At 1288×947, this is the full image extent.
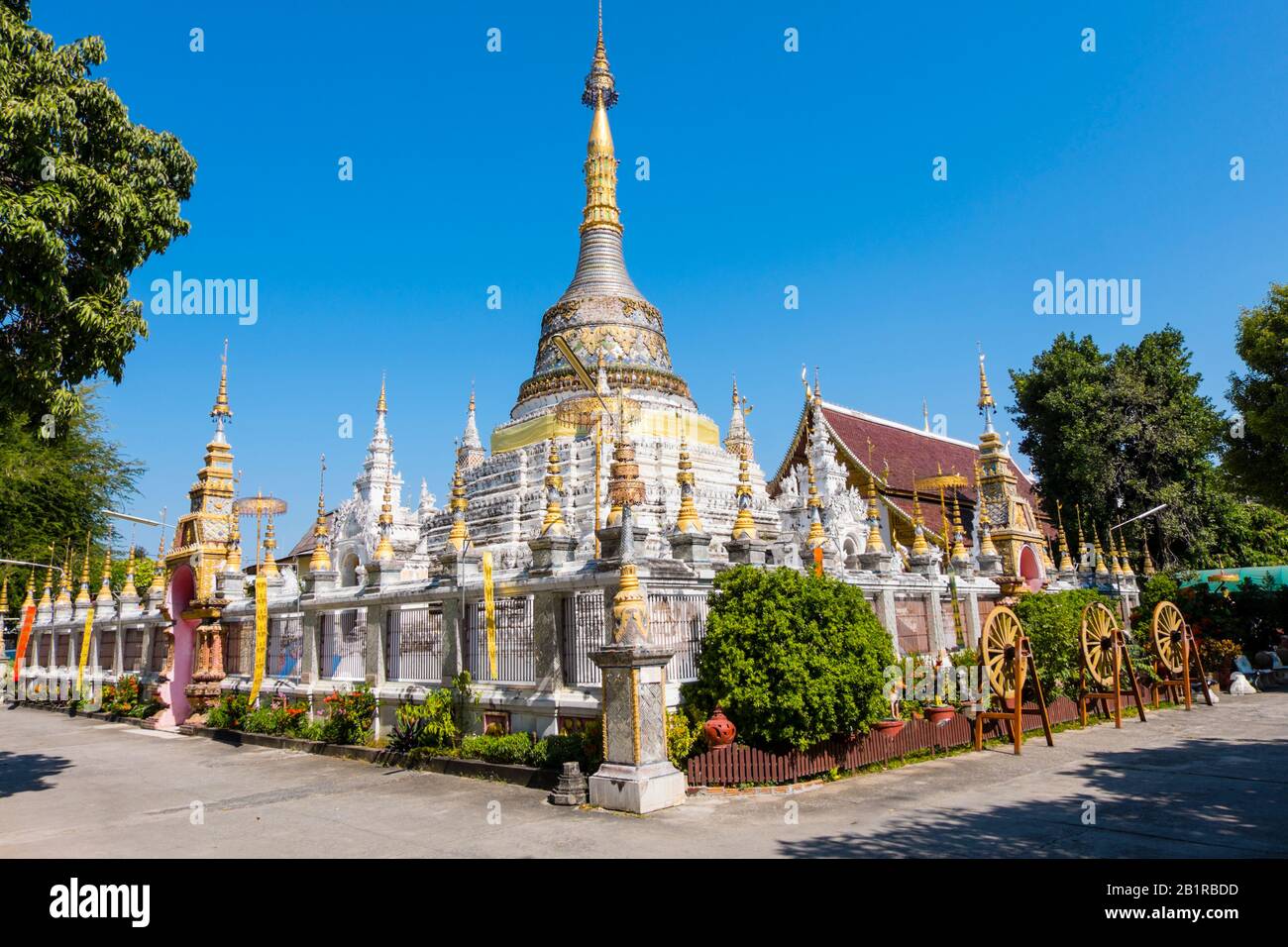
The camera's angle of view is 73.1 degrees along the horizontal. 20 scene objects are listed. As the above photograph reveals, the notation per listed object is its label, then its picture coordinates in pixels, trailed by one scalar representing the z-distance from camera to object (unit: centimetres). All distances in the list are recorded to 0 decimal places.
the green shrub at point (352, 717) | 1388
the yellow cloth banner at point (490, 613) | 1183
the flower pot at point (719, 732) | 986
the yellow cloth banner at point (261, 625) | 1677
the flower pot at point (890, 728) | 1141
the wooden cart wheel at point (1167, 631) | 1730
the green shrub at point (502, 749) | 1091
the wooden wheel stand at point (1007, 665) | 1222
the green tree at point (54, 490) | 3338
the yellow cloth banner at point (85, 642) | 2375
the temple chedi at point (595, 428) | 2616
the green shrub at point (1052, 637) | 1480
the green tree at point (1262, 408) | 2183
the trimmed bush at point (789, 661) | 994
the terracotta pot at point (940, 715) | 1227
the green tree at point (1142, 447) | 2991
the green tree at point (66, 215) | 907
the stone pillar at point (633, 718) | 909
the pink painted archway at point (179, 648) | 1972
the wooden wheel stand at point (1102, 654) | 1491
